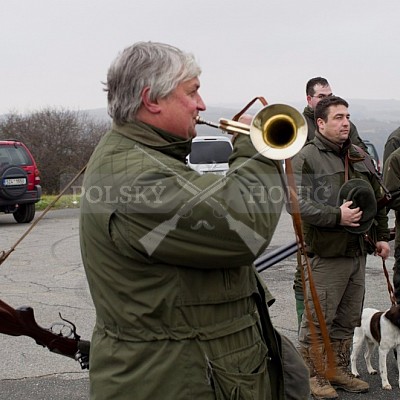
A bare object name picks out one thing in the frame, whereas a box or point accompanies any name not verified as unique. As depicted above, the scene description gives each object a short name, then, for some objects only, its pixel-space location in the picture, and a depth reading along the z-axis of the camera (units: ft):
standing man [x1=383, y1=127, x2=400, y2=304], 16.92
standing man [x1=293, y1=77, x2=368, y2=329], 17.40
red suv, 46.65
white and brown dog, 15.79
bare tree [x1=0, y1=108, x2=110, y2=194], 88.69
